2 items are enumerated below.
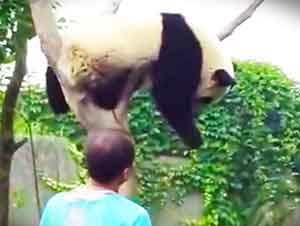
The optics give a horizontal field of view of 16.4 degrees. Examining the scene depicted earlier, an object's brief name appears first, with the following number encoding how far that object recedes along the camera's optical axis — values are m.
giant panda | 3.65
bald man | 2.68
